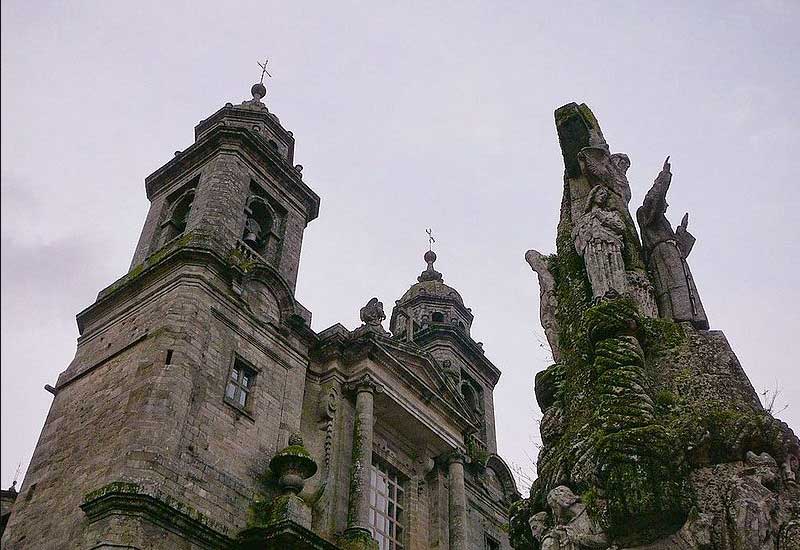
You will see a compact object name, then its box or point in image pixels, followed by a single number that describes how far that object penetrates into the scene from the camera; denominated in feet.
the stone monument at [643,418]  11.83
